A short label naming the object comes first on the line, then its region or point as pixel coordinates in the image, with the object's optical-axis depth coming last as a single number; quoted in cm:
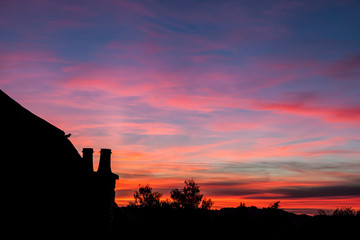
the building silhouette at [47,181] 1545
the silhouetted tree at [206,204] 5000
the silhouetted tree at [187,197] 4988
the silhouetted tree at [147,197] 5019
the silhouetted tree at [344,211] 4156
